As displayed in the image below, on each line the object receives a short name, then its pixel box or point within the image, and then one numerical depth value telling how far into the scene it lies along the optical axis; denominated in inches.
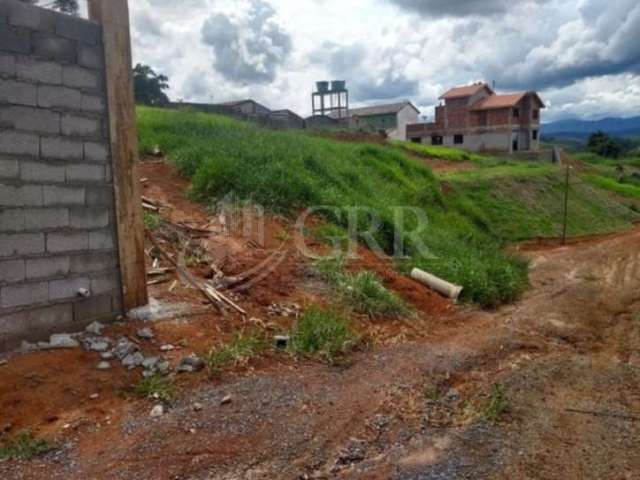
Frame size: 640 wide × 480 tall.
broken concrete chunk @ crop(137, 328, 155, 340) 180.2
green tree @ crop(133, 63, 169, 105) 1120.3
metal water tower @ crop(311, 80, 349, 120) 1391.5
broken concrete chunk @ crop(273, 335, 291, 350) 194.5
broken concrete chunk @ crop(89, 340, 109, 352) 168.4
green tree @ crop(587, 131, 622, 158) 1670.8
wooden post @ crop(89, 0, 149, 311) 180.9
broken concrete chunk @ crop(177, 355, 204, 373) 167.6
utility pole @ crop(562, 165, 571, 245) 603.9
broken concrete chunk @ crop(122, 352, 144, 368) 165.0
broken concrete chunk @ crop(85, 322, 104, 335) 177.8
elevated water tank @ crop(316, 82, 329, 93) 1392.7
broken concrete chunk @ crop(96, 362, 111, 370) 160.7
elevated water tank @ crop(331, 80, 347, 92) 1386.6
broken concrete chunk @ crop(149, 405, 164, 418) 142.3
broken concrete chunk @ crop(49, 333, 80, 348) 166.4
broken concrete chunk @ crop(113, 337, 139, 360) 168.2
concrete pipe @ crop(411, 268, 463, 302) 294.5
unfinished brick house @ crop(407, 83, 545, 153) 1390.3
